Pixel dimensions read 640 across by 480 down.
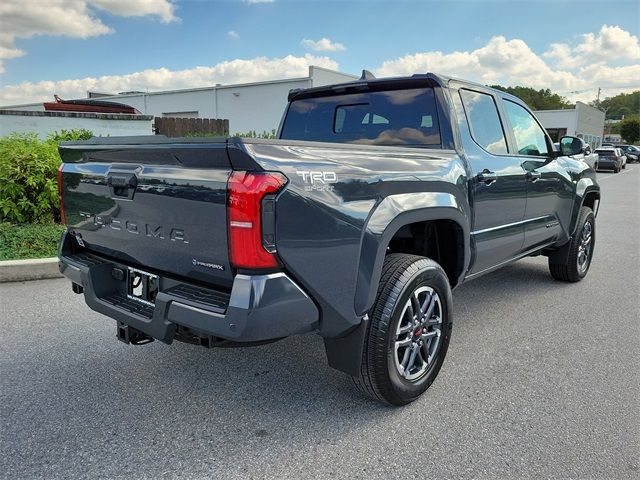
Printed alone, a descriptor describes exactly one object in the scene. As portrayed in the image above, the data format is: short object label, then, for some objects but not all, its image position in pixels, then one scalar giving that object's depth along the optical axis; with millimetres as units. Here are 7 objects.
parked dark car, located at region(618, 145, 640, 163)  47125
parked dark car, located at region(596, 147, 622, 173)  30719
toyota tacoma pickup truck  2102
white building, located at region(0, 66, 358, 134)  21344
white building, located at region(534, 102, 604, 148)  43300
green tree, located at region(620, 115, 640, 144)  77438
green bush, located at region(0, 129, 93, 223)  6383
